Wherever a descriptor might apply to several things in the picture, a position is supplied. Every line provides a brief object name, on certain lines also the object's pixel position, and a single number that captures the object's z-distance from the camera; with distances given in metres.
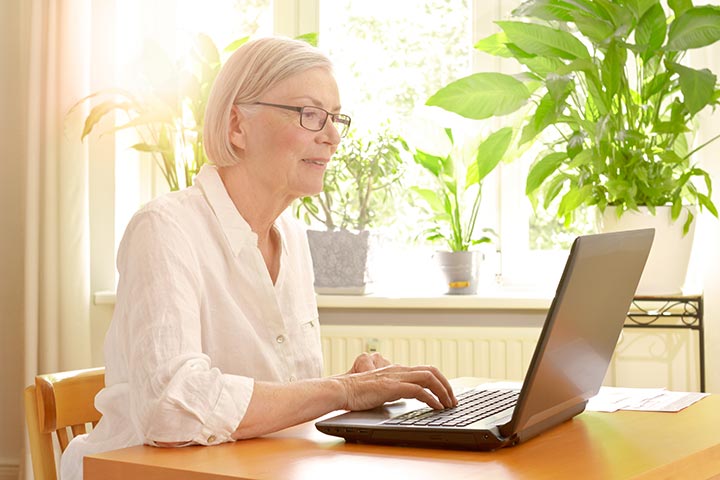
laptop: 1.14
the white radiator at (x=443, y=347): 3.20
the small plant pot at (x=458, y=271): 3.32
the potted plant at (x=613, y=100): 2.69
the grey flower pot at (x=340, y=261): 3.34
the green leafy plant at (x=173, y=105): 3.31
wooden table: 1.07
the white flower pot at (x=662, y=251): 2.74
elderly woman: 1.31
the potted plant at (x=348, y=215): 3.34
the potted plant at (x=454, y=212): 3.29
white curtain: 3.38
